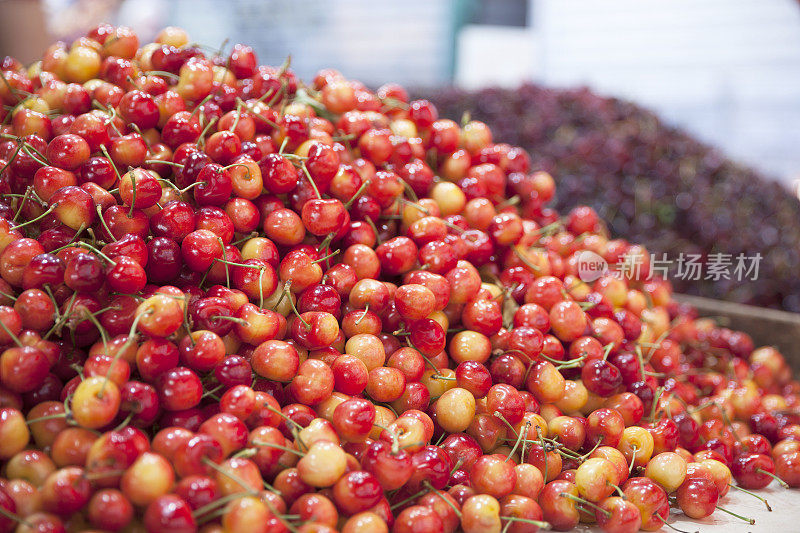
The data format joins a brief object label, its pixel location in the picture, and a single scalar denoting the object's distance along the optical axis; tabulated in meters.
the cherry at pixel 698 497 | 0.58
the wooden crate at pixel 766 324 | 0.86
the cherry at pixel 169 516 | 0.47
